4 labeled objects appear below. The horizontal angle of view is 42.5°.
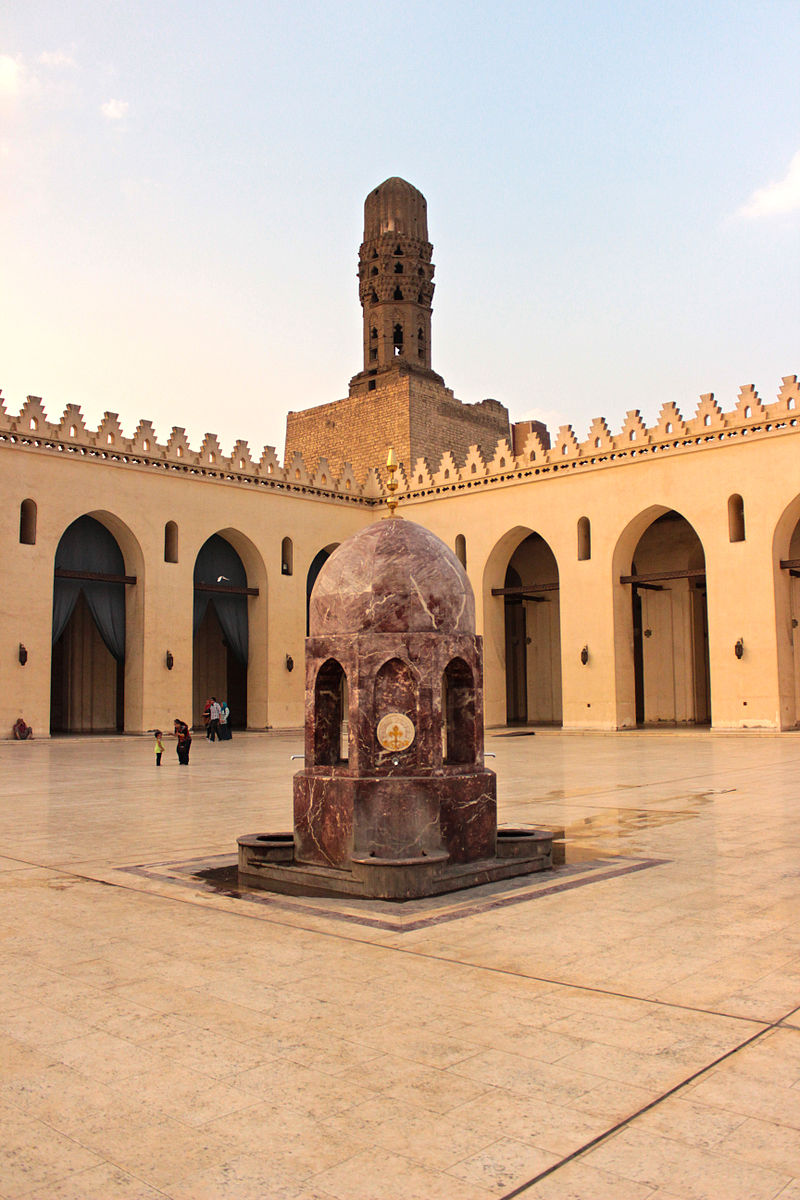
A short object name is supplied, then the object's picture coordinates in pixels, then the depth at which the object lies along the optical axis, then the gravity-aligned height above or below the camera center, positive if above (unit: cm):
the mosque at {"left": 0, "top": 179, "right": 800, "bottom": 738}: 2214 +328
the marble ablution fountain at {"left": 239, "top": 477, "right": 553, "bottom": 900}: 652 -36
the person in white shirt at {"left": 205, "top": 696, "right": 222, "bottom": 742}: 2294 -36
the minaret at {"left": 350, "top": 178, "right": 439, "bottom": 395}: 3572 +1460
